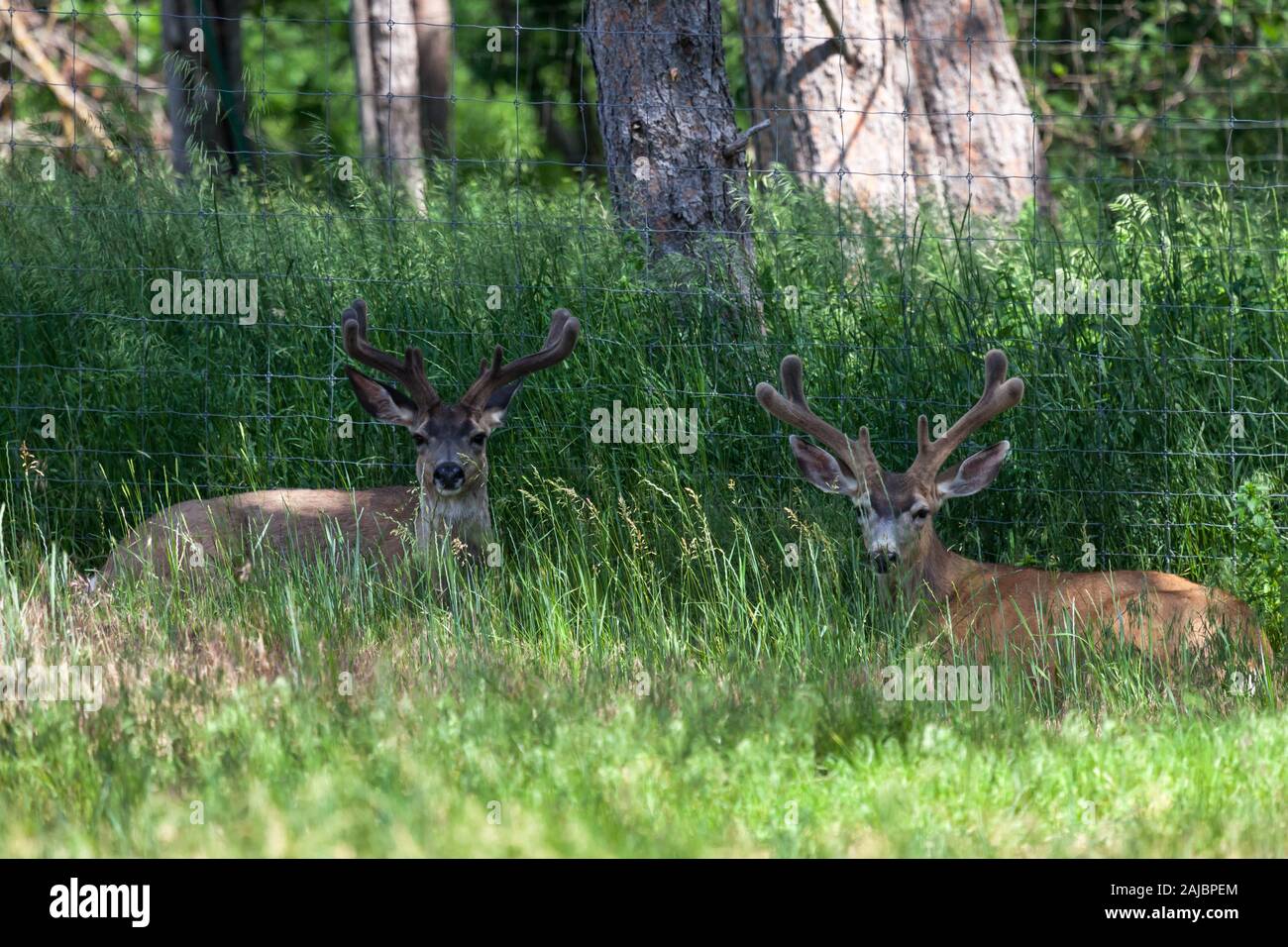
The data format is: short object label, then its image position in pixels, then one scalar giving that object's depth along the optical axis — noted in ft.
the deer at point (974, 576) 18.72
